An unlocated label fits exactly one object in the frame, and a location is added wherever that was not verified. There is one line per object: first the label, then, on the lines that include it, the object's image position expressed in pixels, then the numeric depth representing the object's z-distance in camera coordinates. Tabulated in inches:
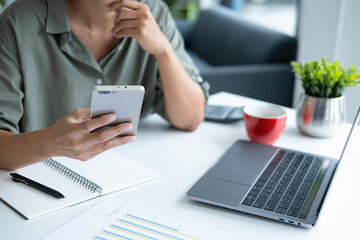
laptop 35.4
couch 96.4
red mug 47.6
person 48.2
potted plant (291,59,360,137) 48.8
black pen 36.5
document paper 32.3
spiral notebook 35.9
